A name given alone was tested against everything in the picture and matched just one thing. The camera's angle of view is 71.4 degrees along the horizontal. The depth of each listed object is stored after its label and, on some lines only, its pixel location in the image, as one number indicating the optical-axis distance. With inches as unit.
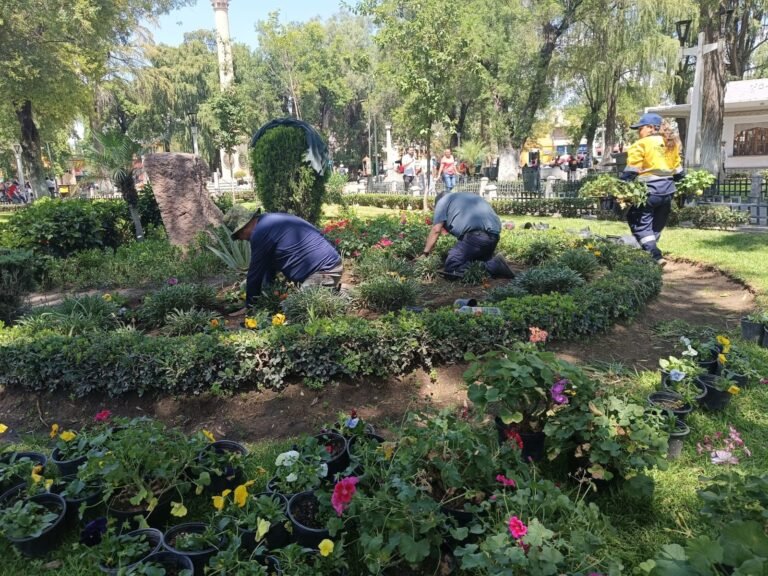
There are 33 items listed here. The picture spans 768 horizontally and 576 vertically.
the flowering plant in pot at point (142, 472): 100.3
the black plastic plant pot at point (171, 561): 88.0
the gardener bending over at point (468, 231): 263.7
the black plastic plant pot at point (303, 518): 92.7
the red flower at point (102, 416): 123.7
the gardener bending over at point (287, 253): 212.4
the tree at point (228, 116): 973.8
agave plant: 294.4
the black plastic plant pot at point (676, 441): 116.0
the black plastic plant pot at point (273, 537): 92.3
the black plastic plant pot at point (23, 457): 121.1
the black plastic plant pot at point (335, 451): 112.8
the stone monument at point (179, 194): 394.9
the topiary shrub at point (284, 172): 362.9
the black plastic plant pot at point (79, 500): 107.4
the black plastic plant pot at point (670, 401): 125.5
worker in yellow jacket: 290.8
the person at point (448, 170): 713.0
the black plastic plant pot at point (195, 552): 88.9
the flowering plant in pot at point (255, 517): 92.2
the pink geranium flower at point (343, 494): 87.0
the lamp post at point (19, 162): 1584.6
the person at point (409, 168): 900.2
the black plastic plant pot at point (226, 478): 114.2
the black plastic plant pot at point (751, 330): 184.2
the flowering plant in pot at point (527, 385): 100.1
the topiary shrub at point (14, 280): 229.3
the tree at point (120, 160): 408.5
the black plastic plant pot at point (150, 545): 86.0
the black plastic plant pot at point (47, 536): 101.2
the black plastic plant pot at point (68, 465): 116.2
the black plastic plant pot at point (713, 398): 137.3
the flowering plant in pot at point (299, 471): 101.4
